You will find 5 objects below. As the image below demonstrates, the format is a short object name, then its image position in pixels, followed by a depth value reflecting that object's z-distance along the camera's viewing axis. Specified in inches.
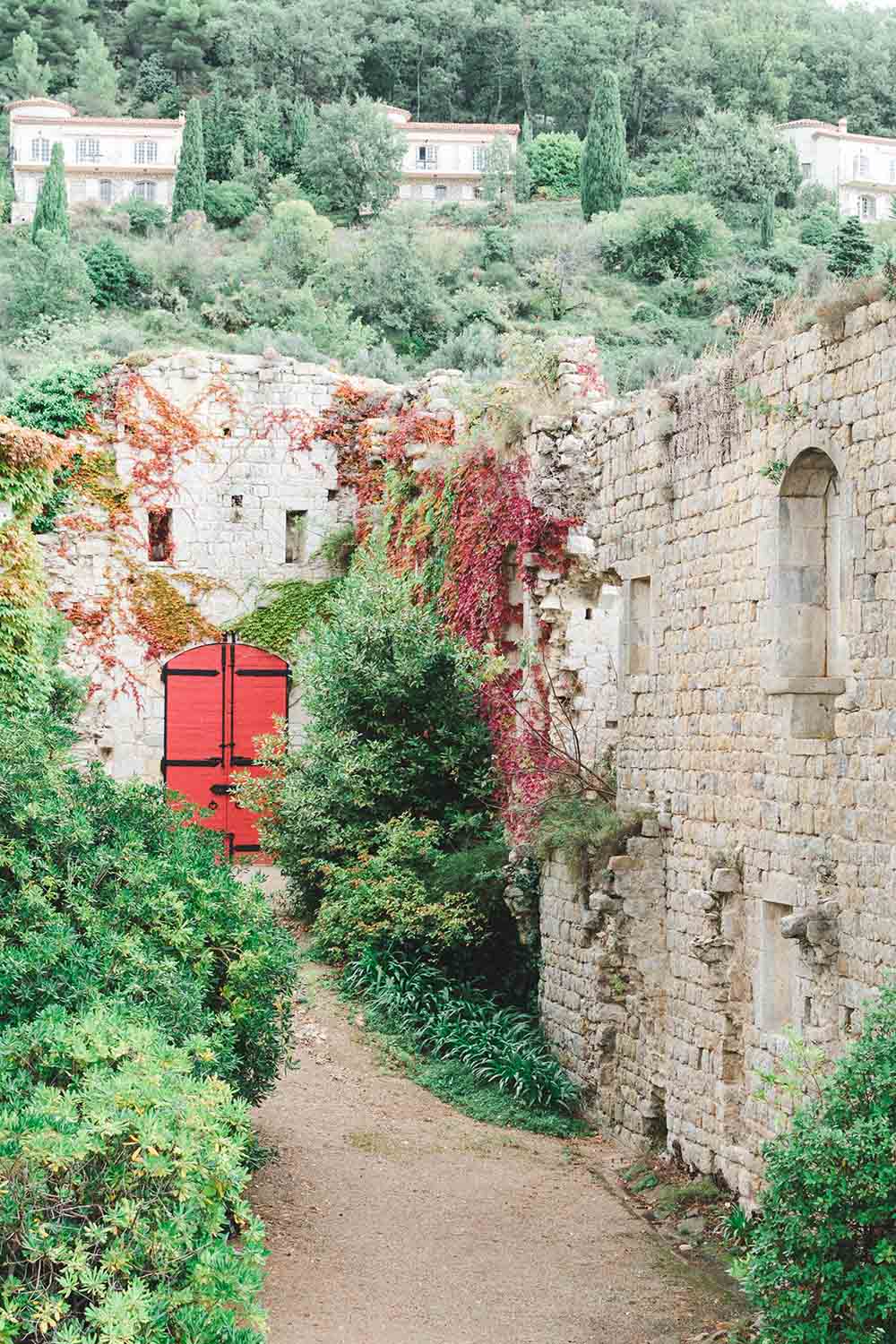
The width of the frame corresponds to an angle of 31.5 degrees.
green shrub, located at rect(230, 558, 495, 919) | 573.6
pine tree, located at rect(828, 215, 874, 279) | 1665.8
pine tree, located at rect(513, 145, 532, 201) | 2573.8
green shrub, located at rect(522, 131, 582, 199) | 2573.8
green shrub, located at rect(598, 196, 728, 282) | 2025.1
